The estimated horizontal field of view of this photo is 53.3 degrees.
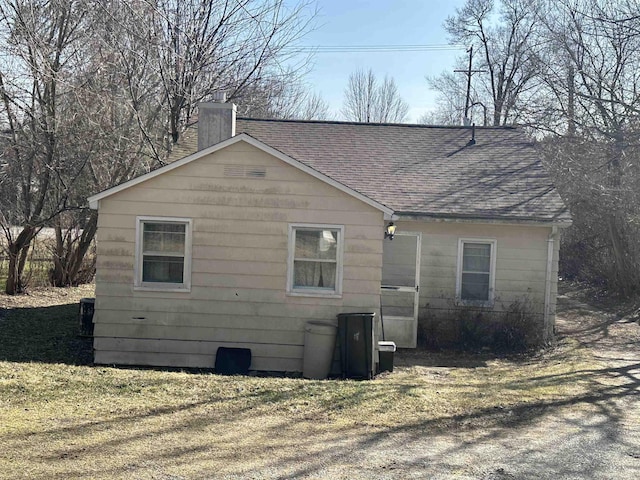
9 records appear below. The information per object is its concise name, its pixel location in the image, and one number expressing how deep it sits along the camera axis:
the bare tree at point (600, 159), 14.08
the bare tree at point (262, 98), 19.72
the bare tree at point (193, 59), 16.22
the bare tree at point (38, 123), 13.61
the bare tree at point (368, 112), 44.97
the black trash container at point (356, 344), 10.18
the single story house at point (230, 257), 10.61
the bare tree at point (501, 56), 34.33
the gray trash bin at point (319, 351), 10.36
